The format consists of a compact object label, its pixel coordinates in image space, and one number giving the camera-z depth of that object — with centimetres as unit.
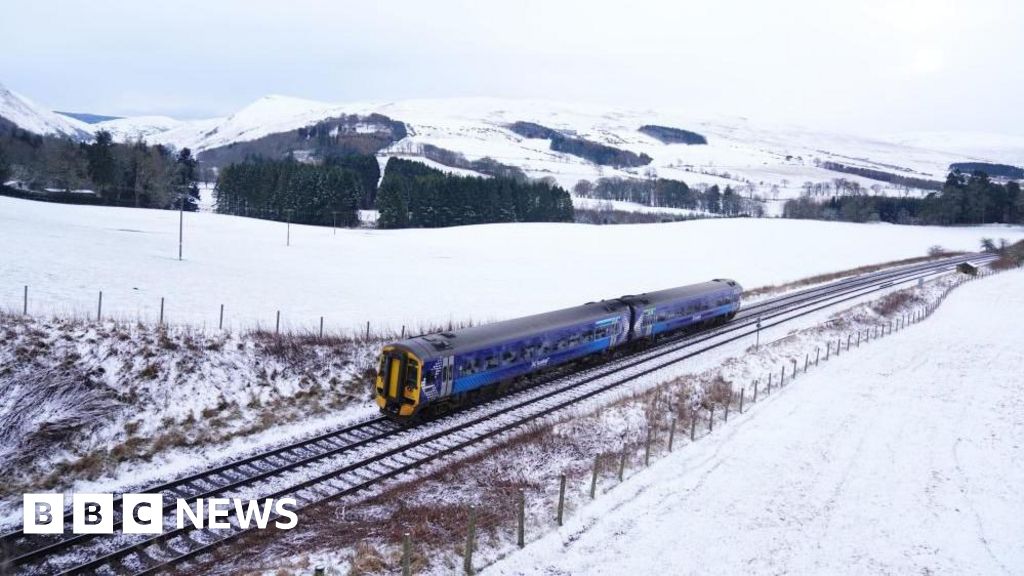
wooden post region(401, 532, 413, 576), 1222
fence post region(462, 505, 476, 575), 1351
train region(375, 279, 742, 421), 2277
